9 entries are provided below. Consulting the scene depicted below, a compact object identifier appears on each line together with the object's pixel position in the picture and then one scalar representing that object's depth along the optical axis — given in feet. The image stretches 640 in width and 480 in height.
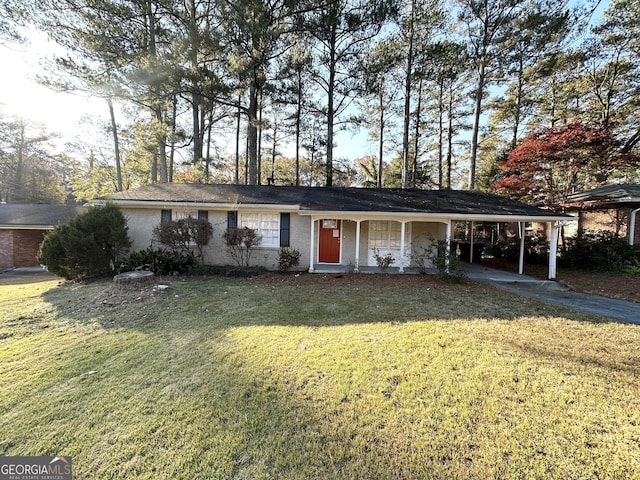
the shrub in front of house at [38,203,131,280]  26.81
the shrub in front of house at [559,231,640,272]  33.60
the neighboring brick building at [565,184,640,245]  35.63
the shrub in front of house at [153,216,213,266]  29.37
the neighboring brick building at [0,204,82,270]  44.62
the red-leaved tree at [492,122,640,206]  34.37
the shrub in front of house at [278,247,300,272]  31.91
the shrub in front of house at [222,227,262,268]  30.42
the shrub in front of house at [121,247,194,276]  28.84
